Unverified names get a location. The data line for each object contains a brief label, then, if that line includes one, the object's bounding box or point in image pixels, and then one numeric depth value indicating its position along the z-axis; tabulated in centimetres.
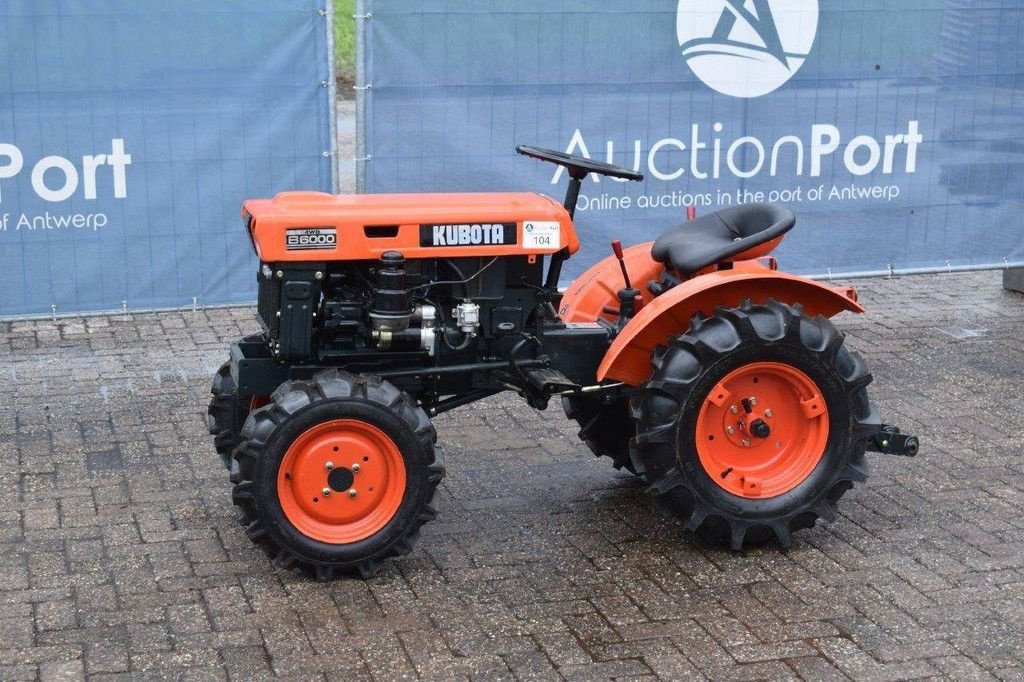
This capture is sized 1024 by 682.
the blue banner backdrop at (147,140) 737
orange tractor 493
